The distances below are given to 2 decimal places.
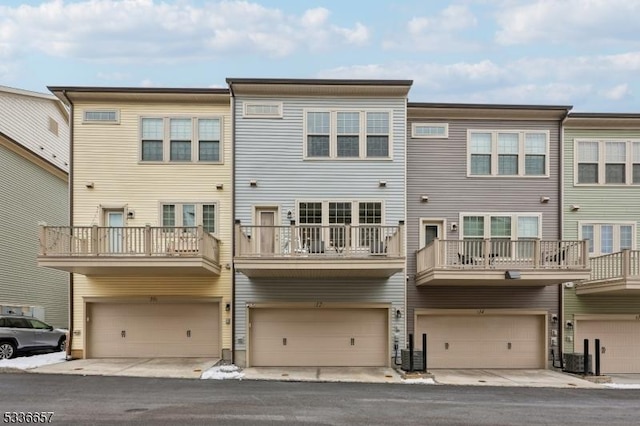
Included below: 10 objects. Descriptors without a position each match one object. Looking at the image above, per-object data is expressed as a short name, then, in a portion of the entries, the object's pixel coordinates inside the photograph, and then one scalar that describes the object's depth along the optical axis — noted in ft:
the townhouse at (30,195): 76.13
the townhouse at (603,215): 66.28
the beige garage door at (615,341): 66.44
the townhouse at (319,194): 63.41
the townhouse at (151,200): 63.52
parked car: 62.34
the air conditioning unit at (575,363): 59.52
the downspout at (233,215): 62.95
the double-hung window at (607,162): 67.62
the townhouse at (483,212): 65.31
